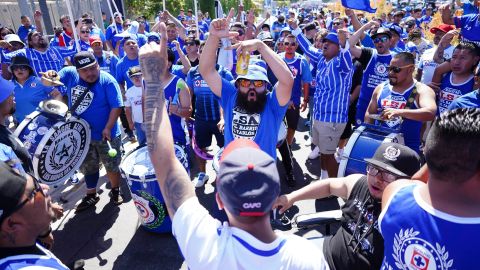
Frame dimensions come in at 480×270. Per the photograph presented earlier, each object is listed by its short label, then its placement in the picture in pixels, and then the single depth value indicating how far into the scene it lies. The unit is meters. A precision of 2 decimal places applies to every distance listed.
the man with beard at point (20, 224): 1.36
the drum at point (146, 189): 3.48
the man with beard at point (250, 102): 3.05
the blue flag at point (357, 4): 5.74
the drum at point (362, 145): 3.18
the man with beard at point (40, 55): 6.08
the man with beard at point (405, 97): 3.46
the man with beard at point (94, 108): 4.09
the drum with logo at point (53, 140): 3.29
